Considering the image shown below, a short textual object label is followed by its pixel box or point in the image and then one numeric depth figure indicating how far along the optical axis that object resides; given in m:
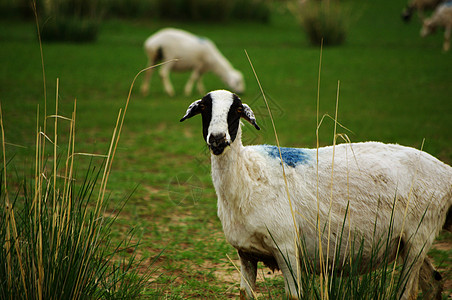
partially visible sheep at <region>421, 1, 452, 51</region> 35.76
